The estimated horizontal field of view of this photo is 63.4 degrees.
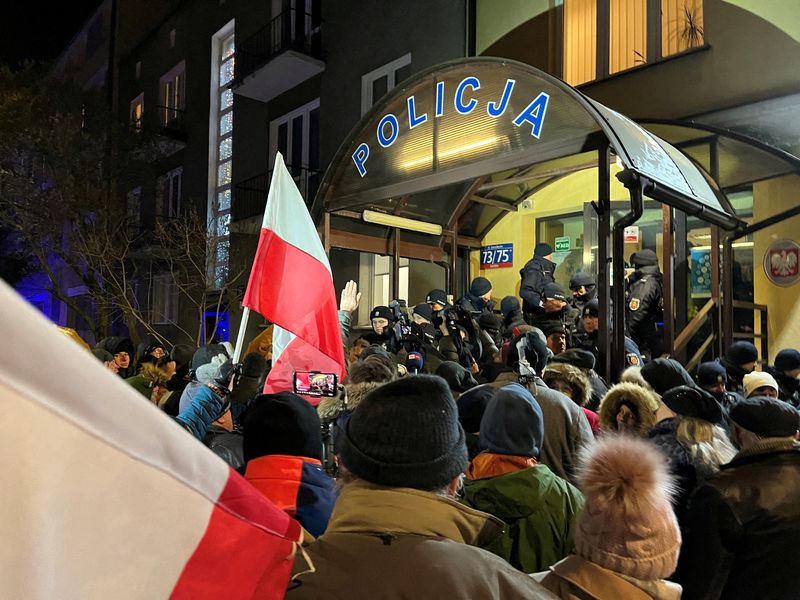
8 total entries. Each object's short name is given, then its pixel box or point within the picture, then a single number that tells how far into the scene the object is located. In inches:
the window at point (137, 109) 964.0
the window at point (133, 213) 780.6
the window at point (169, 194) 880.3
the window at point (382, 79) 555.5
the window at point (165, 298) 868.6
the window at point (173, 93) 885.2
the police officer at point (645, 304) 325.4
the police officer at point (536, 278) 352.8
